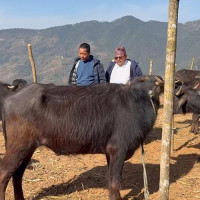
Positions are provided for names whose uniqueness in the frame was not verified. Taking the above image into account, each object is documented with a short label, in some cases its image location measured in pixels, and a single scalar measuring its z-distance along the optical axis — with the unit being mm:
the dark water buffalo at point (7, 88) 10539
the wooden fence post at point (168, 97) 3518
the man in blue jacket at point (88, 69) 6242
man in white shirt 6363
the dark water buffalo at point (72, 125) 4512
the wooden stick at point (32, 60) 10516
